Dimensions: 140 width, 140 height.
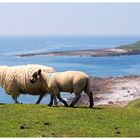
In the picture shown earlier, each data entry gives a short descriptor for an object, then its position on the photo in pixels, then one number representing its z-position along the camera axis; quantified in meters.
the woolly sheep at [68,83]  20.52
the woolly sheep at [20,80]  23.62
